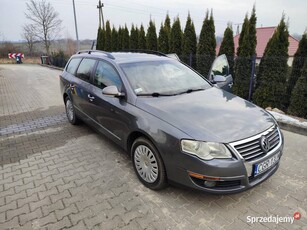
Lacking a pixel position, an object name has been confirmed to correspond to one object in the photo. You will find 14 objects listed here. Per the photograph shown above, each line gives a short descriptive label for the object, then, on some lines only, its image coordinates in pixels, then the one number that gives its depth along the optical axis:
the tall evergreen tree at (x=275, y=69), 6.09
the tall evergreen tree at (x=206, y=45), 8.05
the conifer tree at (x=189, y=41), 8.91
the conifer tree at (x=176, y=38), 9.49
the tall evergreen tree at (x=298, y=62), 5.86
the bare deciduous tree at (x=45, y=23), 29.88
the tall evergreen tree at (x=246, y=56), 6.80
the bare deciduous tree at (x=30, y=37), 31.42
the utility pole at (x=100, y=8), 23.19
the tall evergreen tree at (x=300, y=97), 5.55
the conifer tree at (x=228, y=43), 7.69
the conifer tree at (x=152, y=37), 10.94
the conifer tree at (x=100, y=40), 16.02
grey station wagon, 2.28
